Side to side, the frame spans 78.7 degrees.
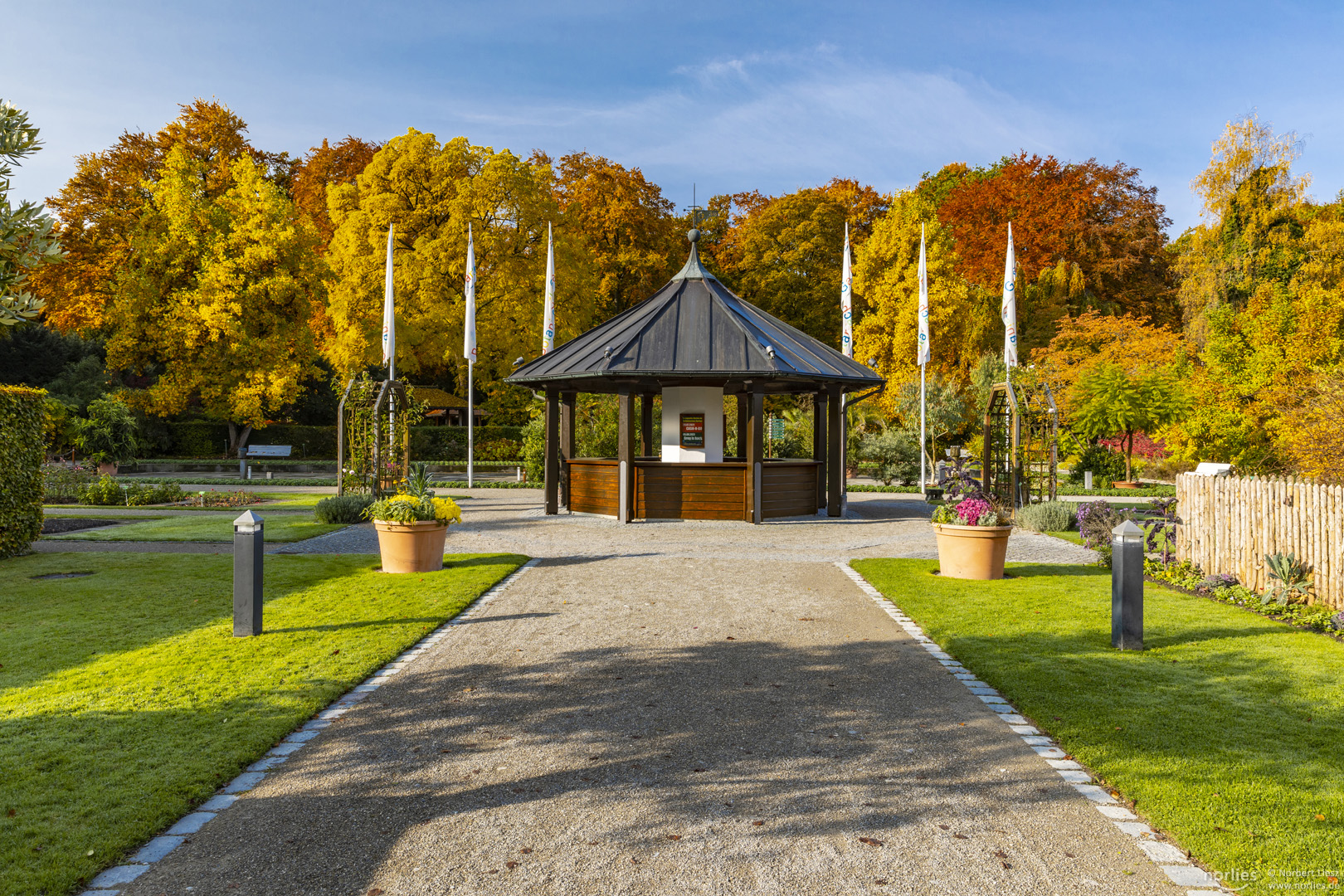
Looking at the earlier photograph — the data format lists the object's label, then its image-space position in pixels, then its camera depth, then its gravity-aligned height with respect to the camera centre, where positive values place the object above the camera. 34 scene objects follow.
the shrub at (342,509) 16.03 -1.11
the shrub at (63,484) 20.25 -0.77
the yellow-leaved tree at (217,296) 32.53 +6.29
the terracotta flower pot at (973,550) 9.95 -1.19
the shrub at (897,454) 27.77 +0.00
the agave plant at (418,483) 10.52 -0.38
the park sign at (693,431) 18.52 +0.52
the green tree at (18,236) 4.04 +1.11
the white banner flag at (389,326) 22.94 +3.58
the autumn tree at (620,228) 39.03 +10.93
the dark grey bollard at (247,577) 7.07 -1.07
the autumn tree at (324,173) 41.38 +14.39
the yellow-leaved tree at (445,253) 32.28 +8.05
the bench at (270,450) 34.47 +0.11
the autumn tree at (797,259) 40.88 +9.82
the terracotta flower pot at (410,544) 10.17 -1.15
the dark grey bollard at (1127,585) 6.76 -1.09
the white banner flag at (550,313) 24.08 +4.21
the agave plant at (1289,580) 8.51 -1.32
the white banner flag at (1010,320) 20.31 +3.33
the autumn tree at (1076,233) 39.34 +10.87
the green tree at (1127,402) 24.36 +1.58
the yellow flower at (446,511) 10.14 -0.72
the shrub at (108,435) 28.42 +0.65
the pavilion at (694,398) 17.08 +1.25
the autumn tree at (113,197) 35.12 +11.50
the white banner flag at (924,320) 23.05 +3.78
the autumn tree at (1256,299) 16.91 +4.77
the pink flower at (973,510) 9.97 -0.69
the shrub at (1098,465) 27.91 -0.39
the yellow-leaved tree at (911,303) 34.22 +6.44
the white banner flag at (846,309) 22.38 +4.02
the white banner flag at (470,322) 25.16 +4.05
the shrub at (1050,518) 16.12 -1.27
